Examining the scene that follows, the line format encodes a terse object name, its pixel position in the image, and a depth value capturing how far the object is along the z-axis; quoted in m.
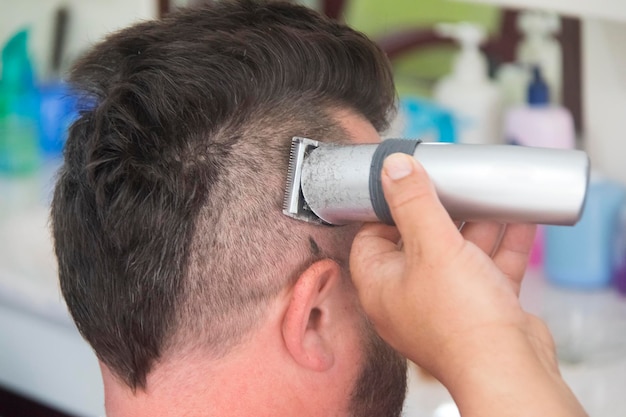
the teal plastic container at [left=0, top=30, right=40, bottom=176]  2.50
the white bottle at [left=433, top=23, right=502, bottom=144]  1.40
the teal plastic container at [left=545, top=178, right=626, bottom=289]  1.22
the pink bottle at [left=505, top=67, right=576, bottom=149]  1.31
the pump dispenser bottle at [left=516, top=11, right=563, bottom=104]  1.37
